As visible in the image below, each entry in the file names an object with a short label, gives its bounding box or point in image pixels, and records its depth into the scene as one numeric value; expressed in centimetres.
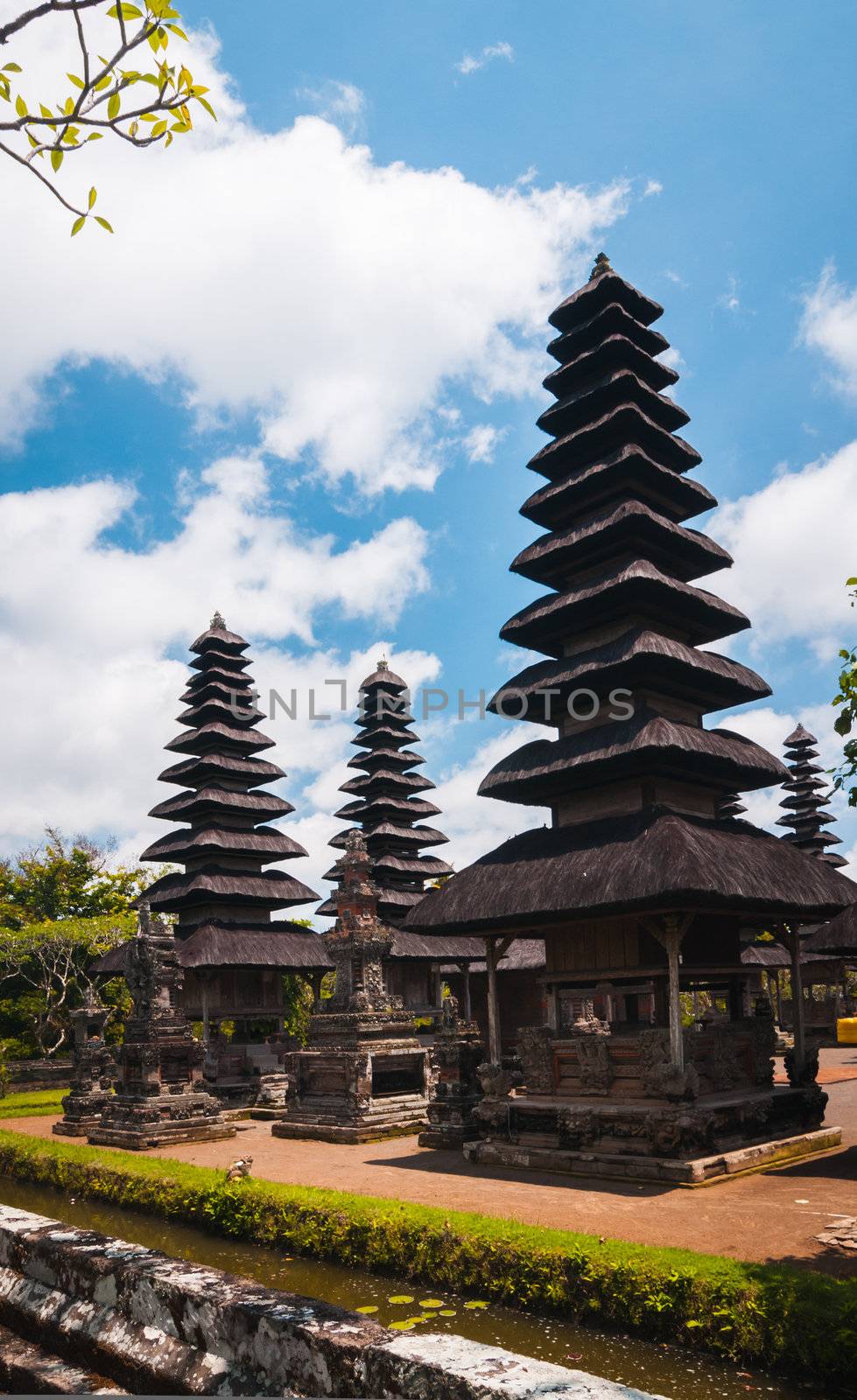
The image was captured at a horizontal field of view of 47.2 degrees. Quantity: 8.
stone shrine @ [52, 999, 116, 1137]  2130
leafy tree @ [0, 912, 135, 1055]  3359
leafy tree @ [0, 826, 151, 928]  4069
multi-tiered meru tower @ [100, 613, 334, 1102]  2662
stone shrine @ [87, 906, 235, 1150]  1931
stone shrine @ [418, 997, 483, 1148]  1636
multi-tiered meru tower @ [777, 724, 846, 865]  4147
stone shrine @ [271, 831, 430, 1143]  1895
